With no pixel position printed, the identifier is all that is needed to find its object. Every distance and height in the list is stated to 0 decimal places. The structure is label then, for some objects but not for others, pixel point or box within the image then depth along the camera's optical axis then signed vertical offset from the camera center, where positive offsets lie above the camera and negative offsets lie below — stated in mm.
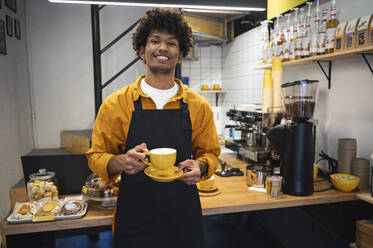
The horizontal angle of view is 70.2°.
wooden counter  1371 -624
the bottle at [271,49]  2467 +479
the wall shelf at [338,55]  1622 +304
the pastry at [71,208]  1435 -590
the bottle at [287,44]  2264 +478
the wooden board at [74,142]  3055 -523
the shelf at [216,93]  4883 +133
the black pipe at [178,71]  2980 +330
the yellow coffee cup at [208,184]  1771 -559
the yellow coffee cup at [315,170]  2045 -547
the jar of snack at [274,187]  1664 -550
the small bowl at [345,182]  1724 -541
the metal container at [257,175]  1850 -529
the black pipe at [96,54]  3053 +539
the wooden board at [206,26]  3816 +1122
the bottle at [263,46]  2664 +553
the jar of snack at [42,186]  1553 -505
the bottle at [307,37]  2072 +491
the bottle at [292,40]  2188 +494
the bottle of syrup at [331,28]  1871 +506
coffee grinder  1691 -263
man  1255 -186
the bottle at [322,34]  1939 +479
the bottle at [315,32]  1979 +518
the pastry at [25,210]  1385 -581
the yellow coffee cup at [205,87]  4699 +233
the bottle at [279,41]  2338 +519
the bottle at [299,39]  2125 +483
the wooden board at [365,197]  1603 -604
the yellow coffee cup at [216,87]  4672 +231
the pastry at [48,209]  1416 -588
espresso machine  2277 -317
